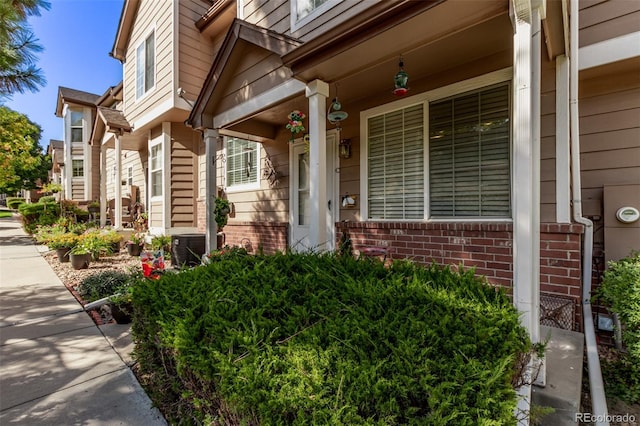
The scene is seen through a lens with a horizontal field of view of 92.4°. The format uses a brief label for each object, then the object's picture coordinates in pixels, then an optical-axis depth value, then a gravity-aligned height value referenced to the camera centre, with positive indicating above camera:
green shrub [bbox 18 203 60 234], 10.95 -0.02
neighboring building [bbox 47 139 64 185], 18.34 +3.49
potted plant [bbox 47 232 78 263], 6.22 -0.64
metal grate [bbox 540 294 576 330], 2.84 -0.96
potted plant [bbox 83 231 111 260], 6.21 -0.62
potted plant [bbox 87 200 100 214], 12.27 +0.28
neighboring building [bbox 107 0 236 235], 7.00 +2.90
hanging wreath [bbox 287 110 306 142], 4.08 +1.22
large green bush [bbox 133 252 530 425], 1.09 -0.59
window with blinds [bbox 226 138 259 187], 6.30 +1.07
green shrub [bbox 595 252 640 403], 2.16 -0.81
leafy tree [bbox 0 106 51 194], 8.16 +1.99
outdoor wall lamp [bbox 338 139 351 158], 4.64 +0.97
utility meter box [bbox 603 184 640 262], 2.84 -0.10
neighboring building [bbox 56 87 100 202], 15.78 +3.36
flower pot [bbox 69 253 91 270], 5.72 -0.88
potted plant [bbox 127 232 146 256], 7.17 -0.76
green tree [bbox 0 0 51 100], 6.26 +3.57
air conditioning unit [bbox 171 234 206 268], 5.75 -0.65
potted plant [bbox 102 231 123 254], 6.95 -0.60
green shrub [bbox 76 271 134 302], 4.01 -0.96
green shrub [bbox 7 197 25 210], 24.51 +0.98
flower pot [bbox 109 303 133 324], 3.26 -1.06
